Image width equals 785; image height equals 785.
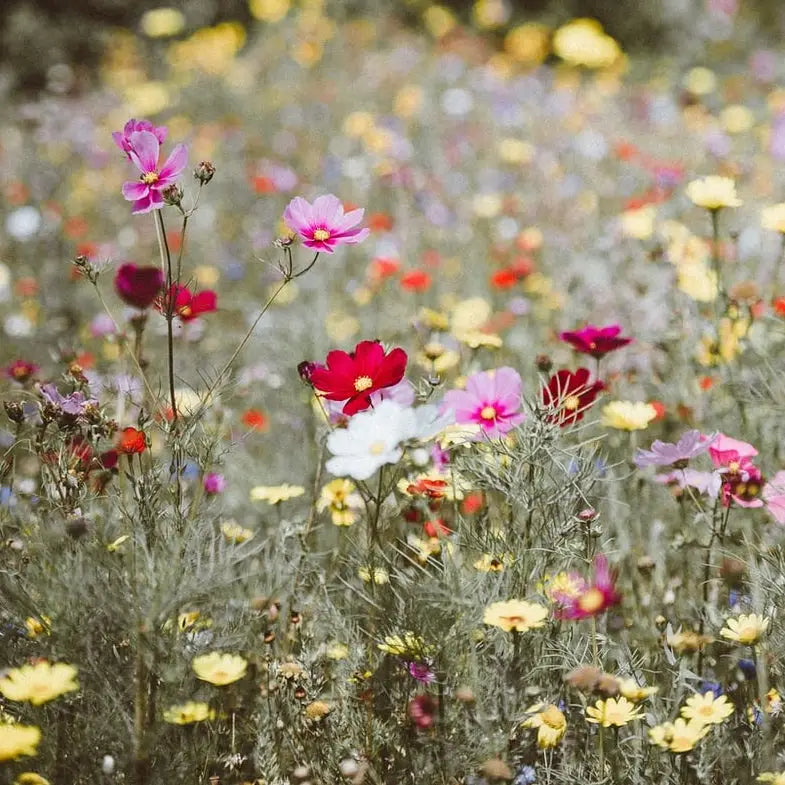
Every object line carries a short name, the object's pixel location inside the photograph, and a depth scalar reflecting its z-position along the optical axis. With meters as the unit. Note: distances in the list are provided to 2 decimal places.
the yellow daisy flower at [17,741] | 3.74
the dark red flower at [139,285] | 3.88
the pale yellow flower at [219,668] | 3.82
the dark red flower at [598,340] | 3.99
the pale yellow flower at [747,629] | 3.85
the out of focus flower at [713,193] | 4.11
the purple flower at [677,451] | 3.92
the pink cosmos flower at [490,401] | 3.95
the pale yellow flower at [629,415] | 4.01
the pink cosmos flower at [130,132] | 3.88
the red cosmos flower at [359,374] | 3.88
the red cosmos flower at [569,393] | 3.91
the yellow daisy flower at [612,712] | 3.83
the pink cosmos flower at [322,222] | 3.90
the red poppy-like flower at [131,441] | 3.88
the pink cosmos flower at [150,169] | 3.87
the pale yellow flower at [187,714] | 3.82
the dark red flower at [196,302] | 4.00
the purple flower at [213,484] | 4.08
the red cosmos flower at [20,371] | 4.01
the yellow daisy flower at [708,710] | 3.83
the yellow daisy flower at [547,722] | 3.83
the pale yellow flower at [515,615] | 3.81
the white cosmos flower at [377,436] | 3.84
